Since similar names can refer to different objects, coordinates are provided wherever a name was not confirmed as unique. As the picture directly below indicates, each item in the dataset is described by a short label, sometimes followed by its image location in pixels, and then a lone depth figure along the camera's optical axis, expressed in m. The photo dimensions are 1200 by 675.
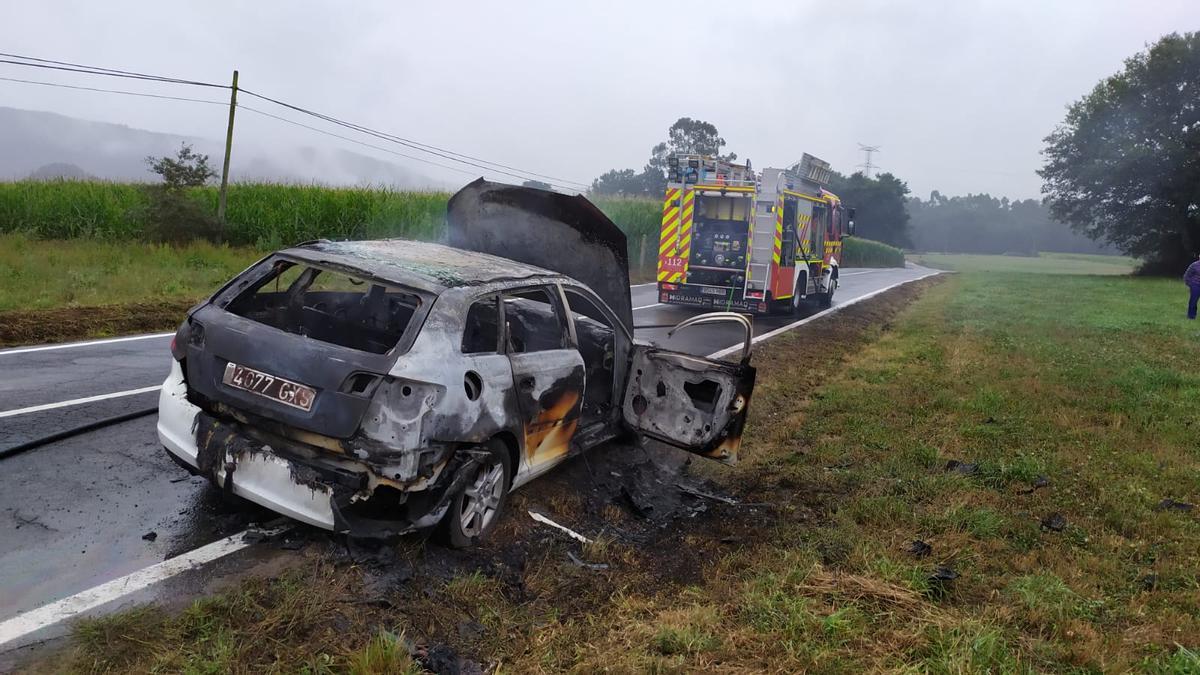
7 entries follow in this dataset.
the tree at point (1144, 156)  38.41
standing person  17.27
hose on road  4.71
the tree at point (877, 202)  84.38
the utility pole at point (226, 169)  17.23
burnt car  3.61
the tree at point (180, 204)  16.25
